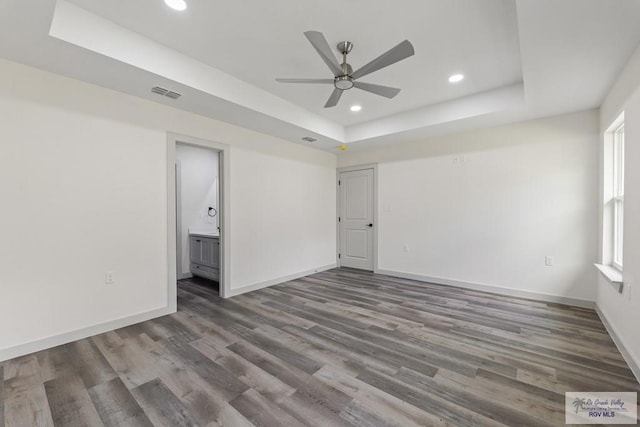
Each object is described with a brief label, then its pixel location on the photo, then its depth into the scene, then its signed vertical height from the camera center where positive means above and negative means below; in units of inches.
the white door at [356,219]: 219.9 -6.4
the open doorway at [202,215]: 154.2 -2.4
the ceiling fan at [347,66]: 81.2 +49.0
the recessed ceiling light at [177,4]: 80.3 +62.5
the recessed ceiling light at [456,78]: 123.1 +61.6
